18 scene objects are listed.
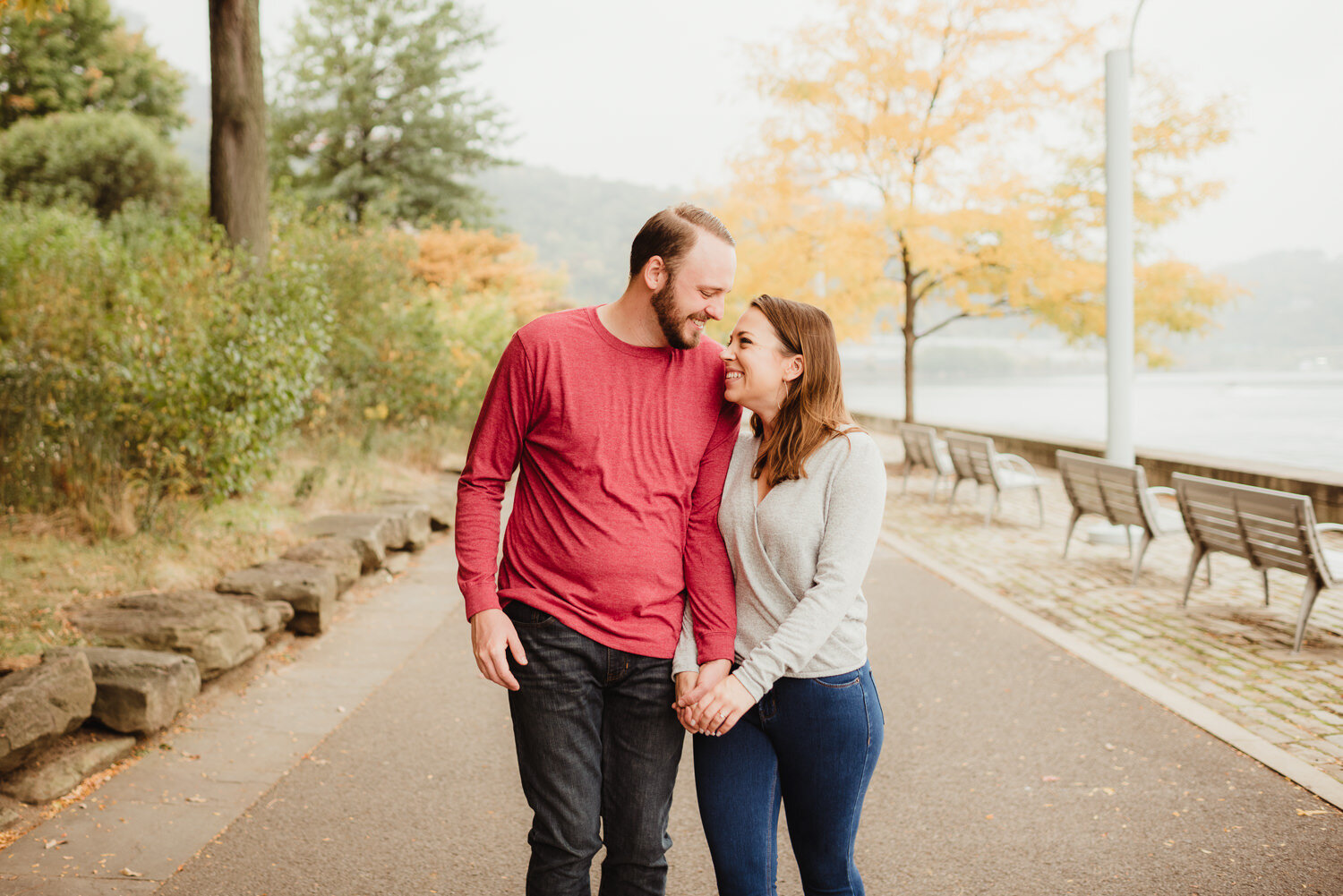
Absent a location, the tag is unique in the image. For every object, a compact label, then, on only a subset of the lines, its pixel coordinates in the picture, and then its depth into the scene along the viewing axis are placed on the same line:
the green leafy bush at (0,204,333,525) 7.23
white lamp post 10.30
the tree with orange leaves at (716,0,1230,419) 17.34
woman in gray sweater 2.19
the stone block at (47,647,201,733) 4.26
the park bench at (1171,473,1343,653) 6.19
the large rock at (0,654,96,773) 3.63
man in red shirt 2.23
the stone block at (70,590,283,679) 4.95
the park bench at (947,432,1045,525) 11.57
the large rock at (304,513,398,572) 8.07
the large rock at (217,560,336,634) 6.25
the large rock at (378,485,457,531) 10.60
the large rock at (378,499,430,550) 9.27
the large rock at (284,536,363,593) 7.11
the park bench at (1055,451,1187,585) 8.38
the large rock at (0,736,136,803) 3.73
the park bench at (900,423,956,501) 13.73
